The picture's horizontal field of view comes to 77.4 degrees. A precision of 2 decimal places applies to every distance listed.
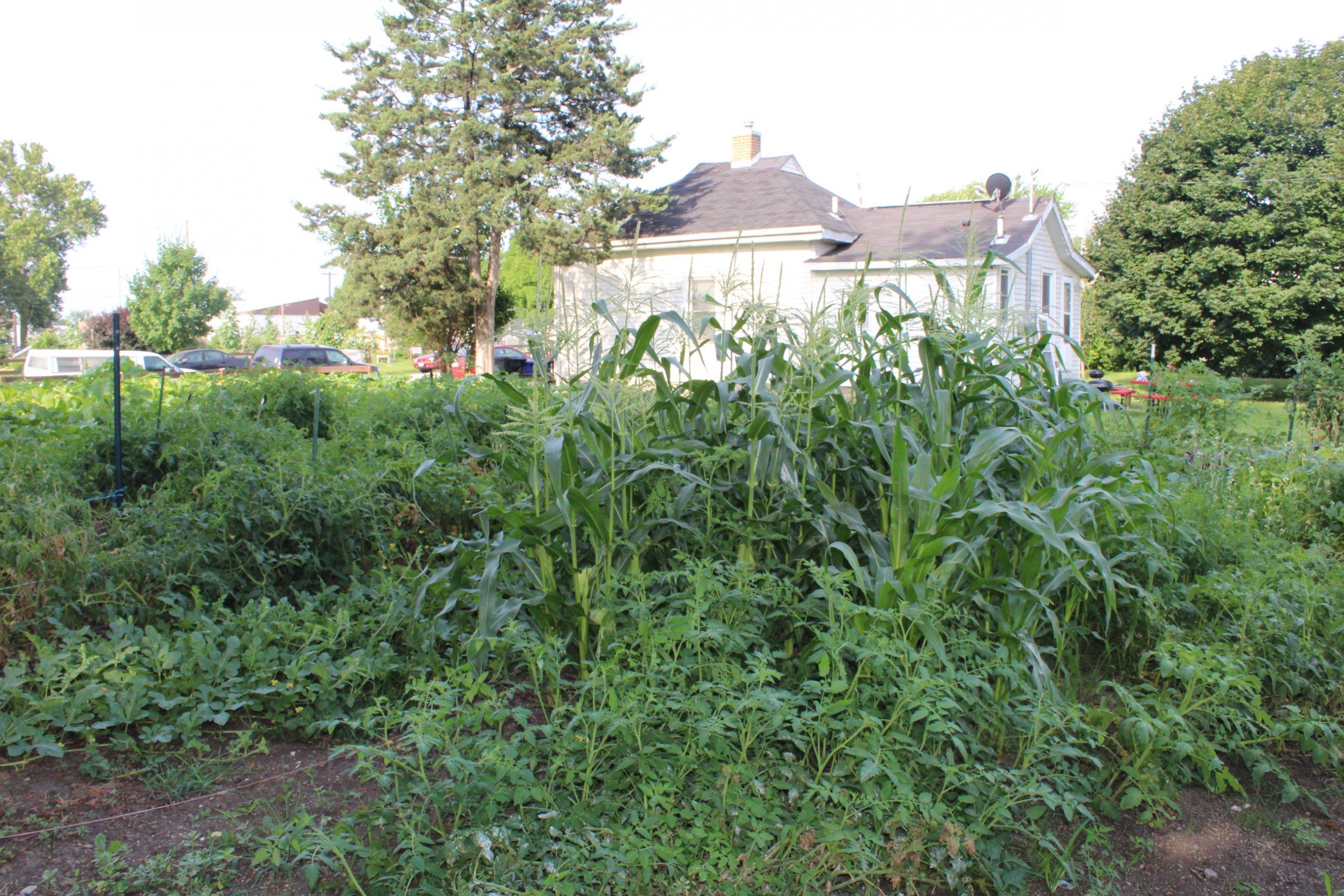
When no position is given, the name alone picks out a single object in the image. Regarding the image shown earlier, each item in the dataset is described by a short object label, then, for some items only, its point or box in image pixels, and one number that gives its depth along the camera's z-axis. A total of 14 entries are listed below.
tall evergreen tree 20.62
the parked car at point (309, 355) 25.41
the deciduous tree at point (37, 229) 47.31
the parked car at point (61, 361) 20.95
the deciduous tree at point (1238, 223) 21.31
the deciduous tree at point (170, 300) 32.97
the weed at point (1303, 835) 2.47
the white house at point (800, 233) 17.39
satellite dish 17.44
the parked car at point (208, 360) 27.47
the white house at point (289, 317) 50.00
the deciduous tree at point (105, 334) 34.62
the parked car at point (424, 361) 24.82
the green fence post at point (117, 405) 4.31
